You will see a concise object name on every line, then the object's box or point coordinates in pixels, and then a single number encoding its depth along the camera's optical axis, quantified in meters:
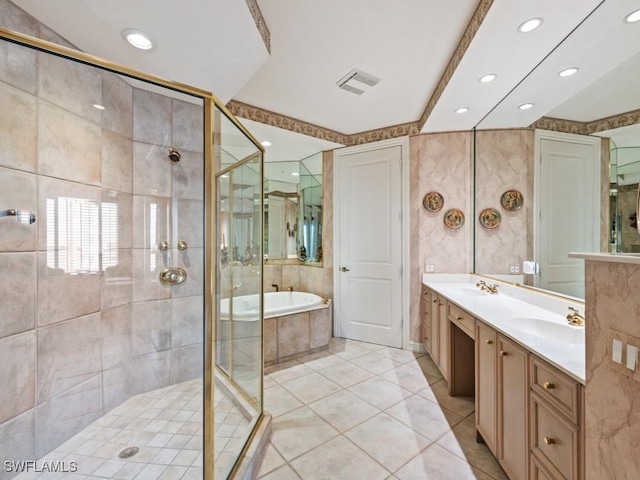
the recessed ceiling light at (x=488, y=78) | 2.00
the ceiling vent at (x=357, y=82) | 2.25
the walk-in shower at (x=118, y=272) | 1.37
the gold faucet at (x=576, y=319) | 1.52
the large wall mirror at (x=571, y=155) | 1.34
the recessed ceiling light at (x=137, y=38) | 1.51
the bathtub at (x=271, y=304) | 2.14
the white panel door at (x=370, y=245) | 3.29
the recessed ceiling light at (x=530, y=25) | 1.45
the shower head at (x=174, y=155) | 2.20
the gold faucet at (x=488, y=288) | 2.53
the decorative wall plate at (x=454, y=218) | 3.07
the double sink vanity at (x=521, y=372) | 1.04
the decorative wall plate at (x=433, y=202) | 3.12
